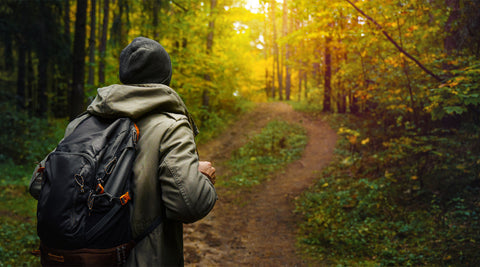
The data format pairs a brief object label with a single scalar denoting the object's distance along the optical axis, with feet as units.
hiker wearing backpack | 4.86
